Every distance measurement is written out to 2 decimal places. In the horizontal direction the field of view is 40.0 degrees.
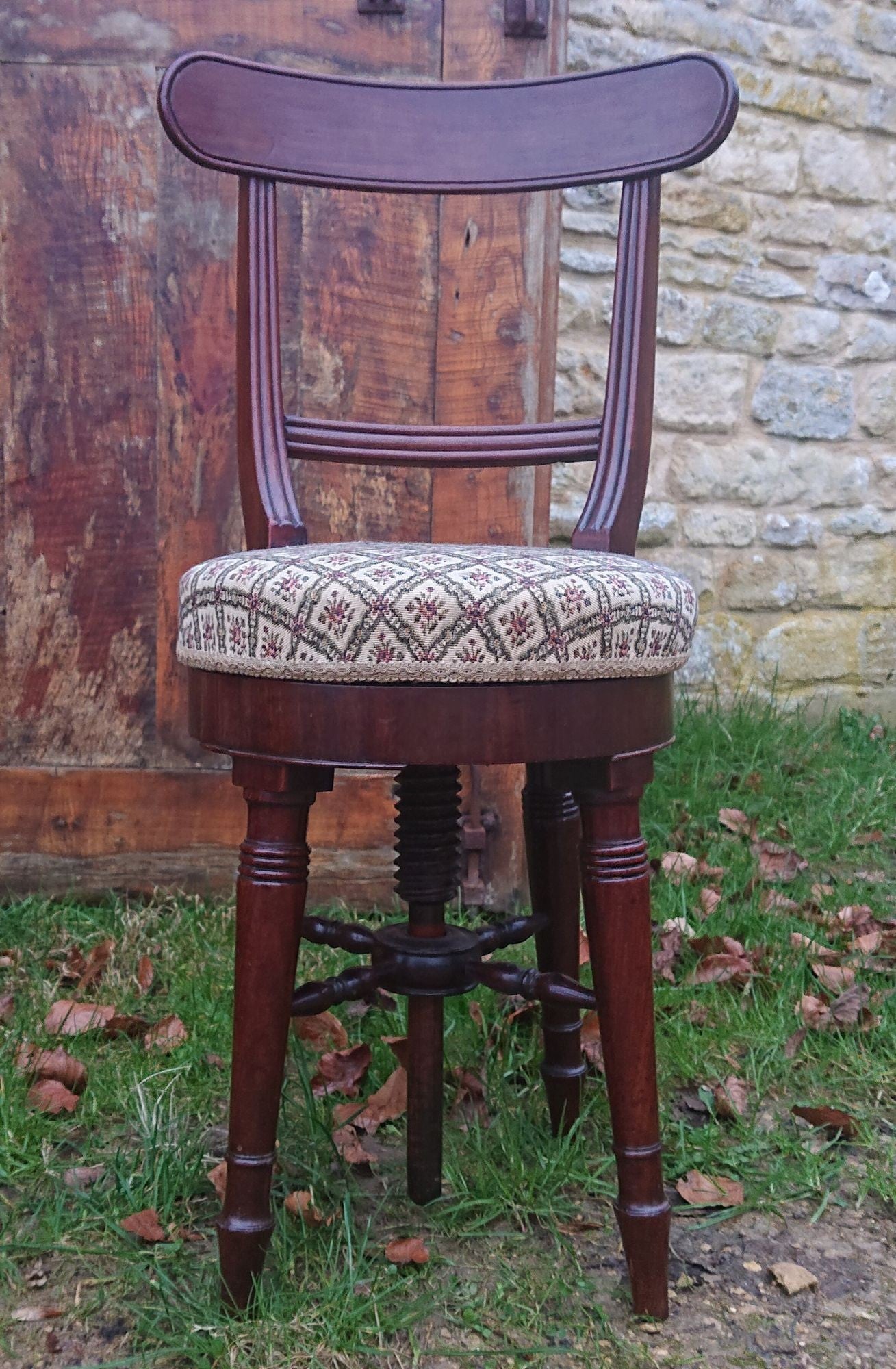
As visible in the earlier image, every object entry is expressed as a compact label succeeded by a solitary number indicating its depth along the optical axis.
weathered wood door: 2.16
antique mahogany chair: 1.06
